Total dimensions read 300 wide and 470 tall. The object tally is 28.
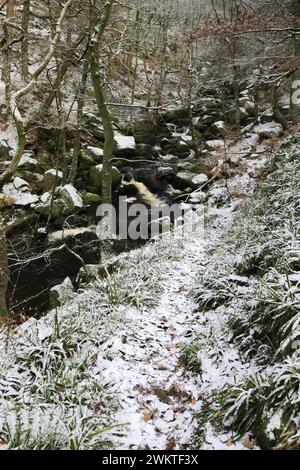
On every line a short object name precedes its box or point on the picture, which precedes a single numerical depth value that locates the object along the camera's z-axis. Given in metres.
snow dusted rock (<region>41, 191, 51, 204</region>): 12.20
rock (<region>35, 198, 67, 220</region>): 11.67
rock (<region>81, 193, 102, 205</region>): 12.79
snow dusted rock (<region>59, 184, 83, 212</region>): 12.12
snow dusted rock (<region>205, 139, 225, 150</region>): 17.14
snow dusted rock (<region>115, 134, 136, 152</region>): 16.48
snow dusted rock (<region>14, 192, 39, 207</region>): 12.16
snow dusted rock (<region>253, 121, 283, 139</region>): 15.41
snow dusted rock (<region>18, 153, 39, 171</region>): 13.90
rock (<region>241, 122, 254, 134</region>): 17.89
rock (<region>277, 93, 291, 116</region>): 18.22
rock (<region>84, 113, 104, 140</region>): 17.56
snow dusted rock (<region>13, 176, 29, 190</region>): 12.82
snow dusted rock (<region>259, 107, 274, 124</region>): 18.34
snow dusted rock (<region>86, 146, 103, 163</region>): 15.70
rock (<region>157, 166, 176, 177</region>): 15.09
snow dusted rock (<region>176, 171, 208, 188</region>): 14.22
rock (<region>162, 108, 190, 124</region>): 21.97
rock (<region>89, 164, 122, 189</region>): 13.63
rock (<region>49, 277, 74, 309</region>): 6.27
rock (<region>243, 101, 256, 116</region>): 20.39
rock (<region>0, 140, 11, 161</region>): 13.83
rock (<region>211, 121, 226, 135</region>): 18.71
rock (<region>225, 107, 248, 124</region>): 19.66
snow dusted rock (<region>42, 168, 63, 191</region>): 13.12
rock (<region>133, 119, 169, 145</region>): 19.70
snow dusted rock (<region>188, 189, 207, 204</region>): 12.71
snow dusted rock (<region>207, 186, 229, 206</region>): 12.08
